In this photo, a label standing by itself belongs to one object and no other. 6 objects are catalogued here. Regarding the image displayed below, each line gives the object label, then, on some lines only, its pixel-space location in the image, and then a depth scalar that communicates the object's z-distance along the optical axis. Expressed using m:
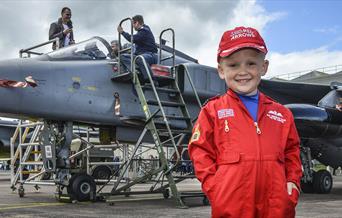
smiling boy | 2.10
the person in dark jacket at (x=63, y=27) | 9.45
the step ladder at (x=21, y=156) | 9.75
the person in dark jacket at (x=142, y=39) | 8.36
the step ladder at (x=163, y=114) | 7.18
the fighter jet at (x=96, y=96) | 7.21
